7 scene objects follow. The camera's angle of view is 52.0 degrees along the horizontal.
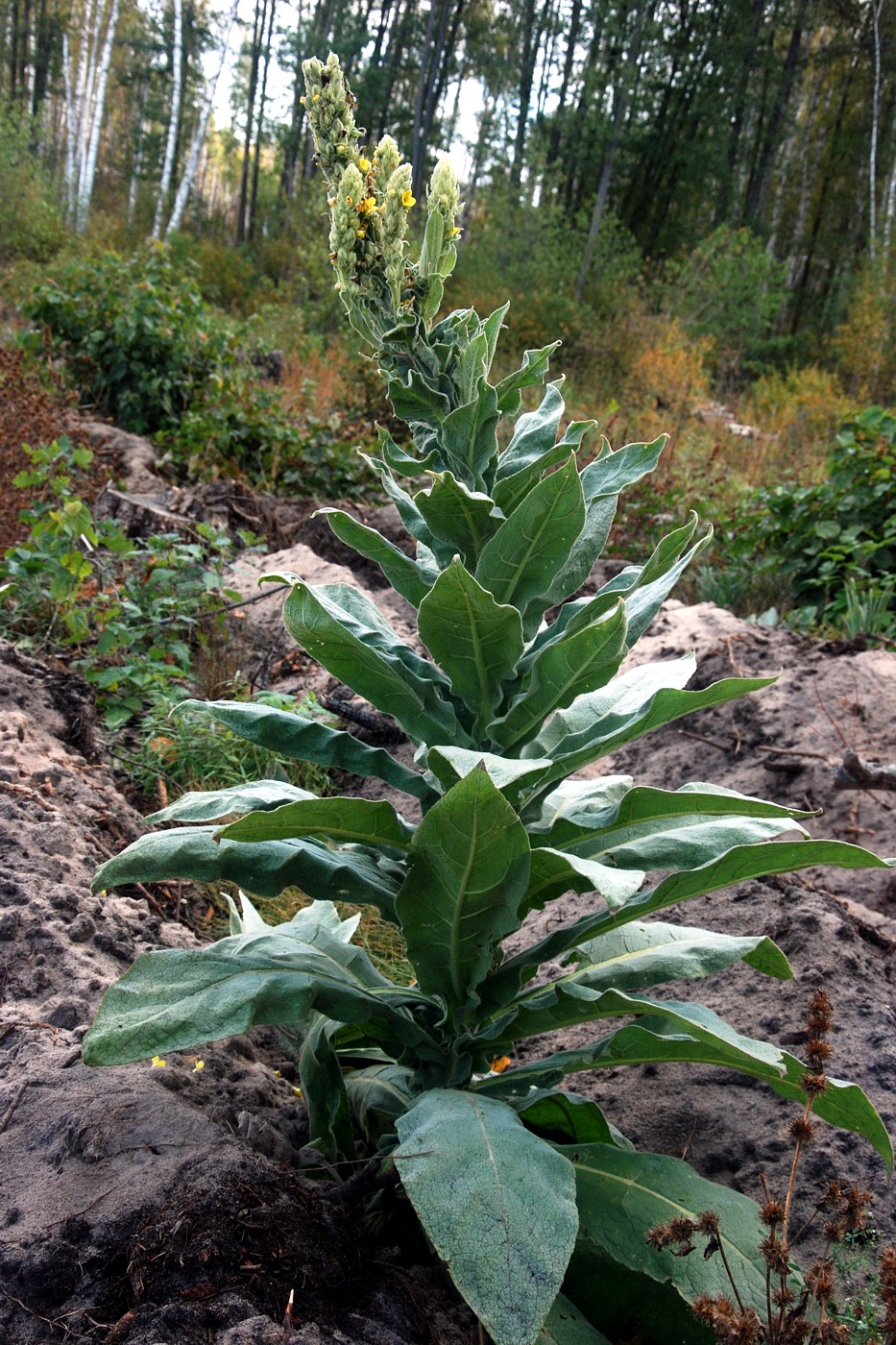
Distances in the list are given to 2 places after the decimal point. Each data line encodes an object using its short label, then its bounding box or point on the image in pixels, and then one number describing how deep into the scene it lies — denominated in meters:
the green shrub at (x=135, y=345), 7.48
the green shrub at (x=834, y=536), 5.80
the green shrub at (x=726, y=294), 17.19
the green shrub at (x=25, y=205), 17.28
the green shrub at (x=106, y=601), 3.64
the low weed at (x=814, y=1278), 1.22
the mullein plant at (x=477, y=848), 1.46
